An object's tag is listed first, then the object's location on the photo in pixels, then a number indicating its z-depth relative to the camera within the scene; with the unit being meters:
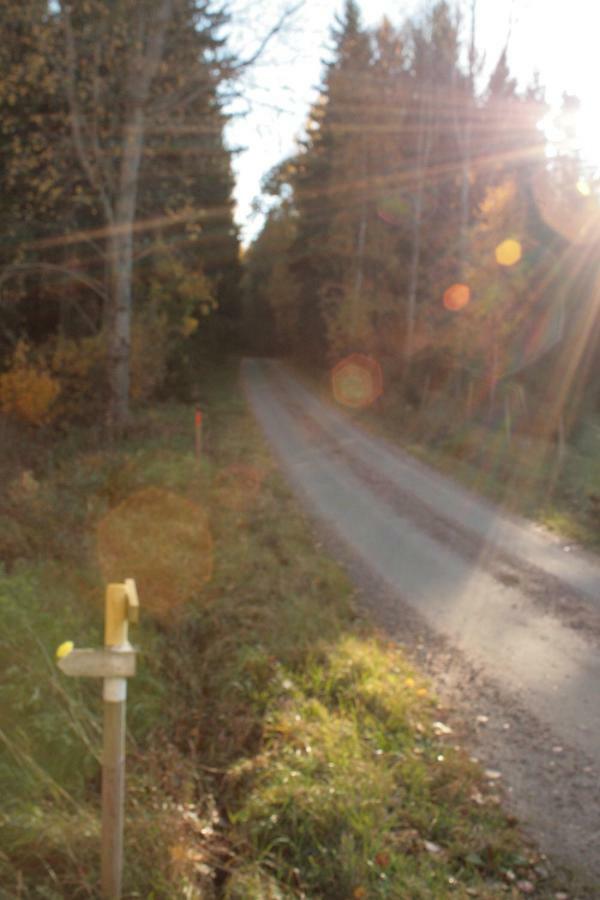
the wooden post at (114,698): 3.24
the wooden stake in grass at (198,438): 14.67
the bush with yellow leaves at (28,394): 17.58
